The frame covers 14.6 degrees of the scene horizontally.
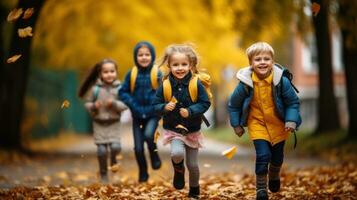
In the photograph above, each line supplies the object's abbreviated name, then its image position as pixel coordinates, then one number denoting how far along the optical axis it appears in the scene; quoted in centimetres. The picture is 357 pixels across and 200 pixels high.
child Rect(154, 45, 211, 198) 1492
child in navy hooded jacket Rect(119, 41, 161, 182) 1906
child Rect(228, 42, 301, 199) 1431
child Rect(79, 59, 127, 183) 1989
